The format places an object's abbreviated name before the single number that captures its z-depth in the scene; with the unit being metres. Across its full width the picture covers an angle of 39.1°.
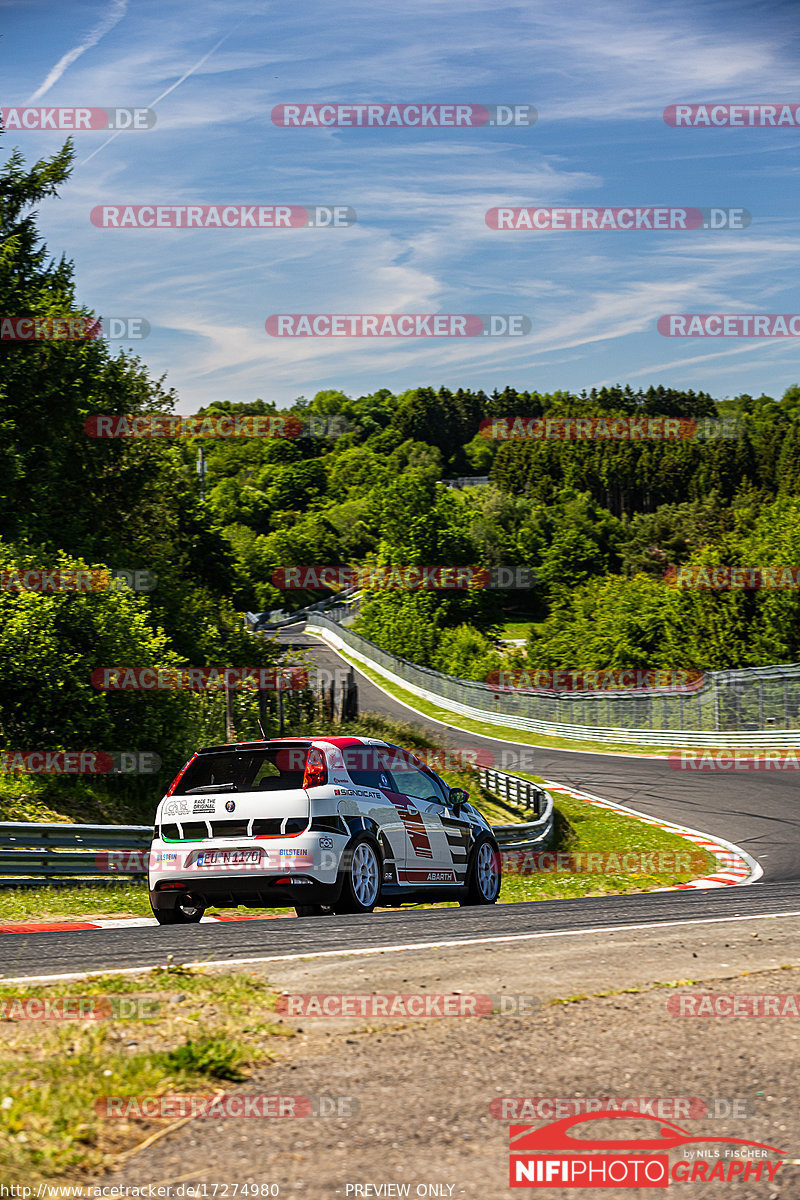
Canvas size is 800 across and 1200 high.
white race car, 9.28
